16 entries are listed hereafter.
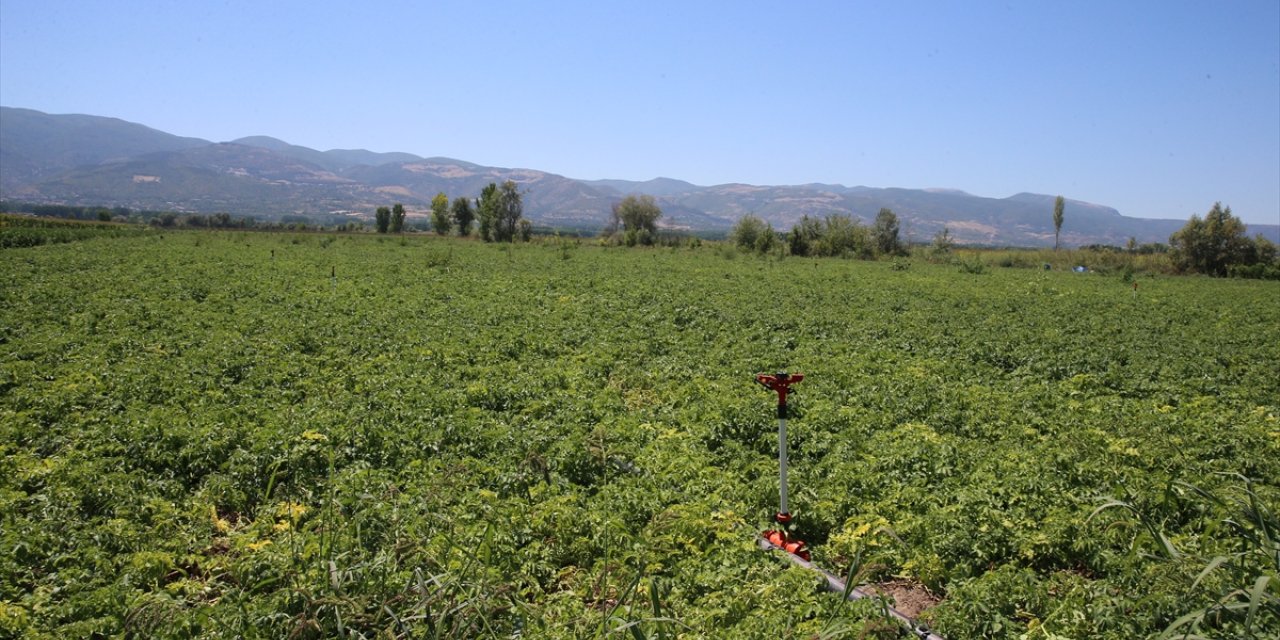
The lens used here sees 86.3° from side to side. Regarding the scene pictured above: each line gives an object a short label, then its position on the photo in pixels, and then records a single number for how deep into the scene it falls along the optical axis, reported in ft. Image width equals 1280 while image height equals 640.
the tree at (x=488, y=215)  297.12
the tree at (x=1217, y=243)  184.34
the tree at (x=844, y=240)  222.69
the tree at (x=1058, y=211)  364.99
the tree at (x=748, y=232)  239.71
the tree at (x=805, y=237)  225.15
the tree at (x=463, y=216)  335.06
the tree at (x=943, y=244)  209.87
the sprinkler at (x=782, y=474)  21.67
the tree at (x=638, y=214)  365.81
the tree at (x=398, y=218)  321.11
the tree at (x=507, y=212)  300.81
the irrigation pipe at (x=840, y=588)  16.03
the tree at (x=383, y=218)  323.16
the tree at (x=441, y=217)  335.67
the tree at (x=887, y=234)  243.97
